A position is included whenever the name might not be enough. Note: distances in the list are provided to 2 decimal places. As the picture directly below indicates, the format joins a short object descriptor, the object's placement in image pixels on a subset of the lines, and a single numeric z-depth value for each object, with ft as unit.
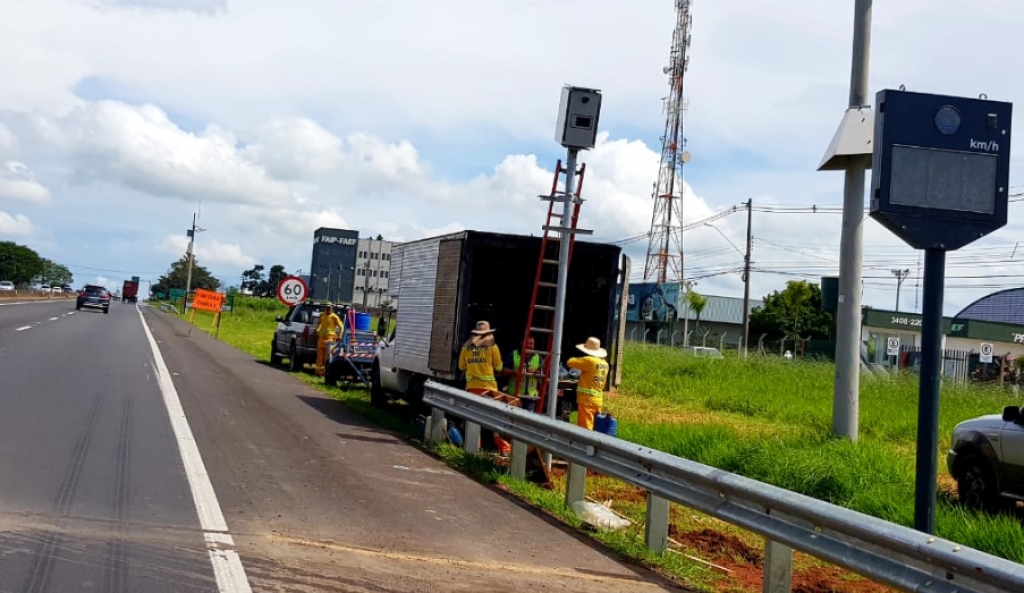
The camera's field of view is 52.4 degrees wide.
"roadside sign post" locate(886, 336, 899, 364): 143.43
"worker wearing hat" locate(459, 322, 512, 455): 44.32
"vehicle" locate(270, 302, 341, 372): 83.56
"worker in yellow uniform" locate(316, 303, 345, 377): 78.02
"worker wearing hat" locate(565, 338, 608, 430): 40.47
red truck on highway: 405.39
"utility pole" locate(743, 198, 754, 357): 170.04
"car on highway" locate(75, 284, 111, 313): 209.77
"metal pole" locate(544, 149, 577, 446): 39.11
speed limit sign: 90.07
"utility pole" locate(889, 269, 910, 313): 265.26
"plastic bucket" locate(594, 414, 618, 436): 38.01
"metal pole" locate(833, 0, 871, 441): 44.42
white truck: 47.03
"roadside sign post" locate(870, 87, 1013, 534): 19.92
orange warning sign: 134.41
